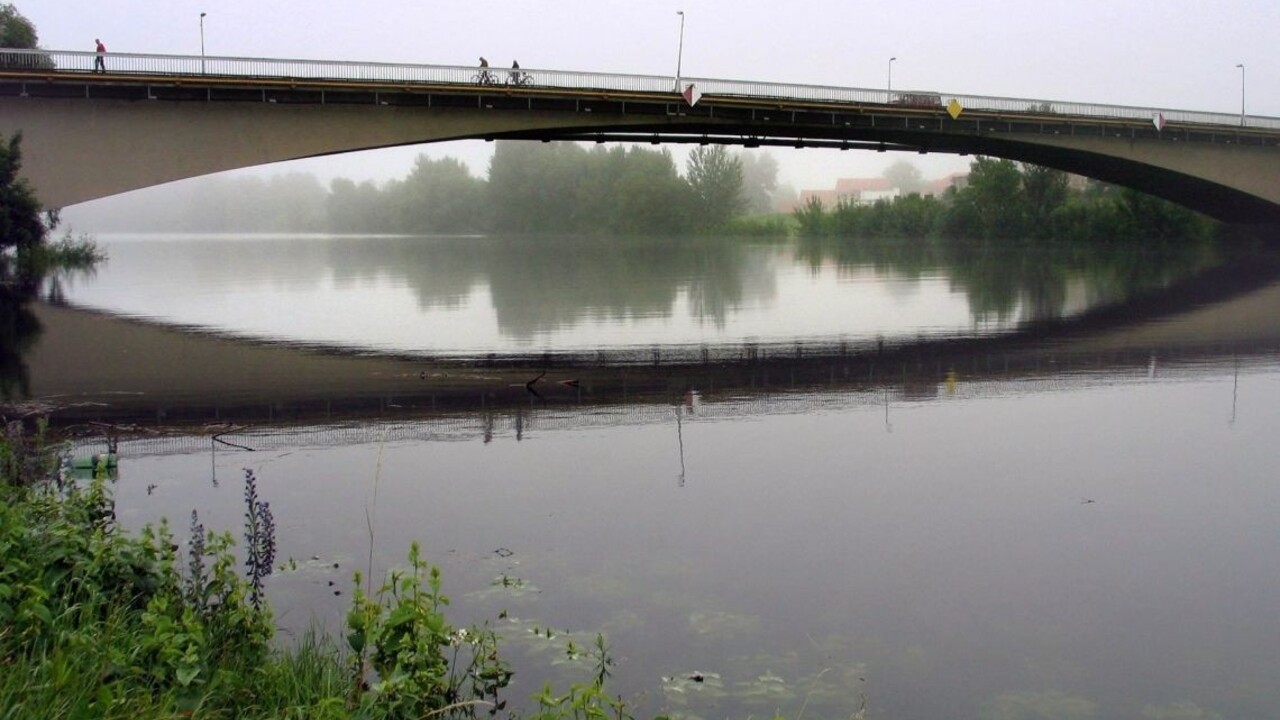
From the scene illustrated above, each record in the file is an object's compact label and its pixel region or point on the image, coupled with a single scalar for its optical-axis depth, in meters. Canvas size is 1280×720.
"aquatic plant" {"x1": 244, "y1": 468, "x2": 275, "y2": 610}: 6.81
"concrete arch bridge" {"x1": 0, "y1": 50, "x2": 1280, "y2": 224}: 37.59
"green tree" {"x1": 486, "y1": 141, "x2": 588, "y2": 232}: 144.12
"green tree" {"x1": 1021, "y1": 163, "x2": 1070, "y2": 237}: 87.00
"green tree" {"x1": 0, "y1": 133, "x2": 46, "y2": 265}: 36.22
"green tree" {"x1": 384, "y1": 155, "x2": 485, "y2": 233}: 155.12
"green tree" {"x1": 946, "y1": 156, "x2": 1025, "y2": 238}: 88.69
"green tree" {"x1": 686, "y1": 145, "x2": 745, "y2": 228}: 136.50
